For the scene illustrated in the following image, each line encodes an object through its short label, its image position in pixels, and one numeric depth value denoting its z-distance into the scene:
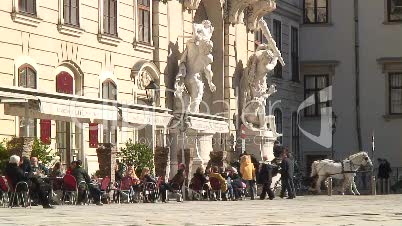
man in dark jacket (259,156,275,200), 38.81
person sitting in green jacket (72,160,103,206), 30.19
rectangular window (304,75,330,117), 59.09
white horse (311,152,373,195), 44.56
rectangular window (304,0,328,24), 59.31
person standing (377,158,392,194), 54.56
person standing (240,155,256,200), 39.84
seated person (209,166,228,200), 37.31
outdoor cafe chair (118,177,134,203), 32.84
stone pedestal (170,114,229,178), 38.47
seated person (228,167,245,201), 38.62
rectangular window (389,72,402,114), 59.16
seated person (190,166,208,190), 36.53
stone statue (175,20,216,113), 41.34
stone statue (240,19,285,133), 46.44
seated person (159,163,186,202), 34.97
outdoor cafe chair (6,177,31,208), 27.55
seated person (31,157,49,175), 28.66
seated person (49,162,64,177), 30.34
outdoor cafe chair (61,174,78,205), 29.92
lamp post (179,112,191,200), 37.69
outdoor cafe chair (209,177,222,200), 37.31
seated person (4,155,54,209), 26.98
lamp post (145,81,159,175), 36.62
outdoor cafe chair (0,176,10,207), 27.56
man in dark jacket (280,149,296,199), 39.23
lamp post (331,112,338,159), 56.56
